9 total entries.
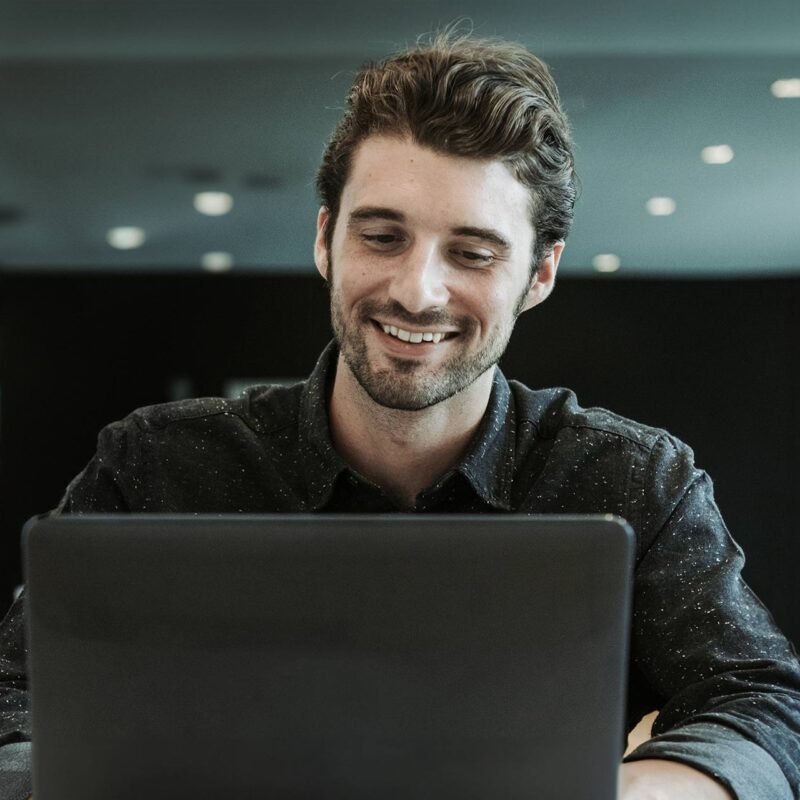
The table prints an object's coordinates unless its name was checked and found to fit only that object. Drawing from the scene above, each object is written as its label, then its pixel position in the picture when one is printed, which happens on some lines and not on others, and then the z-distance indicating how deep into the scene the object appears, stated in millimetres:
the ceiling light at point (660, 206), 3490
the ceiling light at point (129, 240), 3646
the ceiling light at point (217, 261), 3609
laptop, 672
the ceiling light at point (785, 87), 3432
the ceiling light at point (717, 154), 3434
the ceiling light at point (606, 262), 3520
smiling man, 1303
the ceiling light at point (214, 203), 3598
